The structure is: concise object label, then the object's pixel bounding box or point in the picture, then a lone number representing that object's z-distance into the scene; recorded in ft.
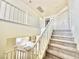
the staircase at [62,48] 4.14
